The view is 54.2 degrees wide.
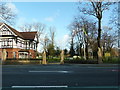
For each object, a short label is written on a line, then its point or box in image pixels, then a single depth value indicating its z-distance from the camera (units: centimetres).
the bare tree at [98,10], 1922
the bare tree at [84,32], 2754
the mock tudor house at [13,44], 3324
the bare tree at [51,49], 3804
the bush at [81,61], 1800
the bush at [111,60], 1893
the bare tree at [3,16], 1938
